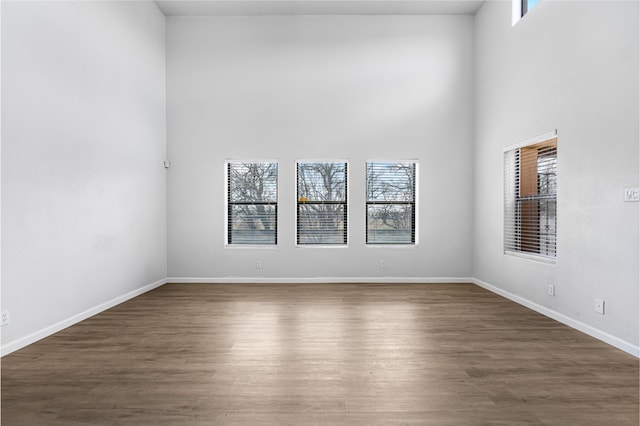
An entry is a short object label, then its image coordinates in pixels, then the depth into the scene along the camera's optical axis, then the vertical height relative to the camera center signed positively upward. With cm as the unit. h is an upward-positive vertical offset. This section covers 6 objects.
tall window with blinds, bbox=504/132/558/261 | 399 +14
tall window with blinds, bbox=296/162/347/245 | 574 +3
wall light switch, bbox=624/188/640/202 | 278 +12
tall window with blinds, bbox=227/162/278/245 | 575 +12
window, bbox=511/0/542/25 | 454 +266
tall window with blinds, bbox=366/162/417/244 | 573 +16
